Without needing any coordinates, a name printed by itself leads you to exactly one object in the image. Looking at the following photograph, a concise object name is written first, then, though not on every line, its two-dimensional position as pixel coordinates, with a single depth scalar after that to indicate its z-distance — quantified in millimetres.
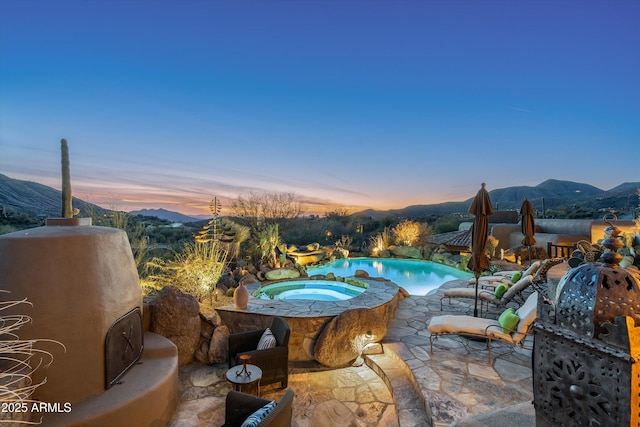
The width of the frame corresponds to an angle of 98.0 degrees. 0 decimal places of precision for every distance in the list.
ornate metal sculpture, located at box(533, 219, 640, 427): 851
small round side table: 3608
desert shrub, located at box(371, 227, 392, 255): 14757
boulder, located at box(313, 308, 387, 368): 4895
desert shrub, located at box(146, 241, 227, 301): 6021
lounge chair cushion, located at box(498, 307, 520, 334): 4402
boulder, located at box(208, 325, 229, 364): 4980
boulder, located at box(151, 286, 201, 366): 4676
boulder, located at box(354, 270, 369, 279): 8919
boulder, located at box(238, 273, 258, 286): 7653
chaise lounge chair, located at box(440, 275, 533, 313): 5845
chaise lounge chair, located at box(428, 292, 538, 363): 4262
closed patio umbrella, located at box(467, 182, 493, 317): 5359
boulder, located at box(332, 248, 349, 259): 13711
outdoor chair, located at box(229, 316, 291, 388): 4074
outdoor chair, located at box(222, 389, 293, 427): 2704
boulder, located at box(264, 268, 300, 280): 8242
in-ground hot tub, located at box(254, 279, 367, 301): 7532
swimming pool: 10609
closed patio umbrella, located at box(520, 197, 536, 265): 8969
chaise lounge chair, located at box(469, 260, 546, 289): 7584
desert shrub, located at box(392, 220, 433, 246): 15733
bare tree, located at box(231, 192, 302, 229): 15062
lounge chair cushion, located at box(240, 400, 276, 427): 2598
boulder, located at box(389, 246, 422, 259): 14008
